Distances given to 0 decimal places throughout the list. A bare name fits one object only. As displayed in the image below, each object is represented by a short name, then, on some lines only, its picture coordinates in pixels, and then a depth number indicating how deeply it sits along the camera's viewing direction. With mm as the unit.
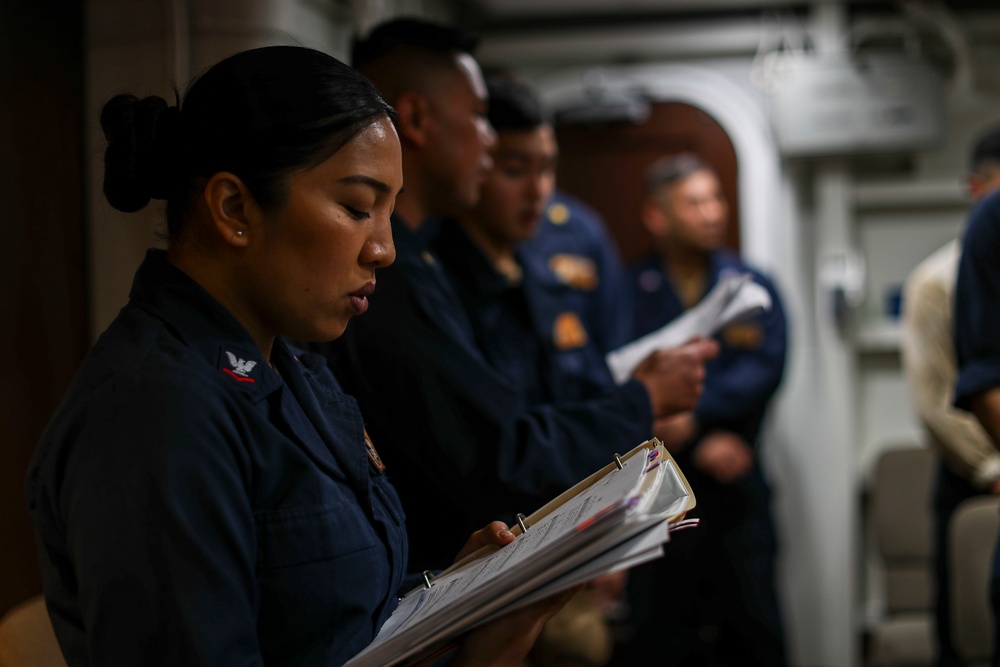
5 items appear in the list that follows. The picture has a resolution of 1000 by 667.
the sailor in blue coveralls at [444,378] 1278
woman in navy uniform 762
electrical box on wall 3906
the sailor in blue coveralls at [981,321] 1587
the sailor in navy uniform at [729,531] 3553
